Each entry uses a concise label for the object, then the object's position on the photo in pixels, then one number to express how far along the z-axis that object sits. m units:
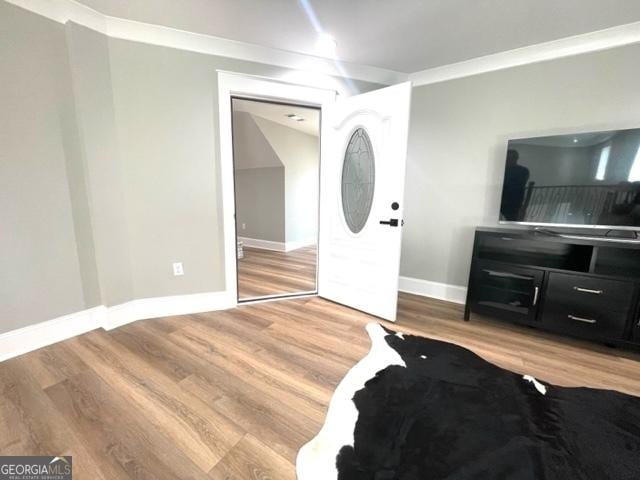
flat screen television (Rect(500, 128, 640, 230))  1.84
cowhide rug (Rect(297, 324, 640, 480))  1.03
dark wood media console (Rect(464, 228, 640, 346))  1.80
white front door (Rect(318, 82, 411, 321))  2.13
